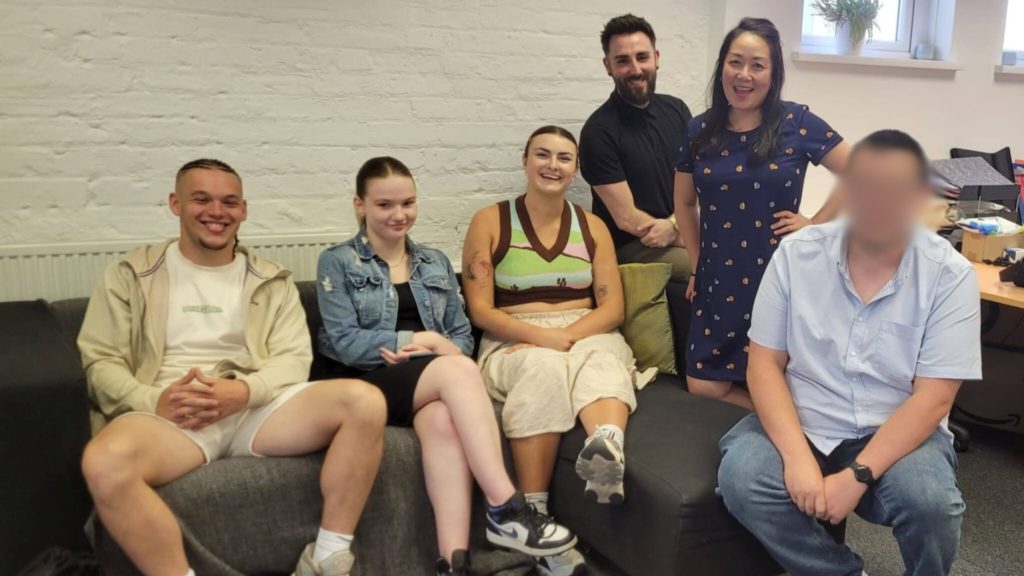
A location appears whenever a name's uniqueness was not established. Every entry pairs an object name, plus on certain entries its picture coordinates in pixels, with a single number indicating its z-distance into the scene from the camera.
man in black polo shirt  2.68
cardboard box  2.67
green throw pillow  2.50
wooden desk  2.21
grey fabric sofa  1.76
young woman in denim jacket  1.90
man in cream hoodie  1.66
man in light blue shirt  1.56
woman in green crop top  2.12
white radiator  2.32
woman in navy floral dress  2.03
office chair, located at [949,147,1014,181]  3.57
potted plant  3.53
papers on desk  2.66
